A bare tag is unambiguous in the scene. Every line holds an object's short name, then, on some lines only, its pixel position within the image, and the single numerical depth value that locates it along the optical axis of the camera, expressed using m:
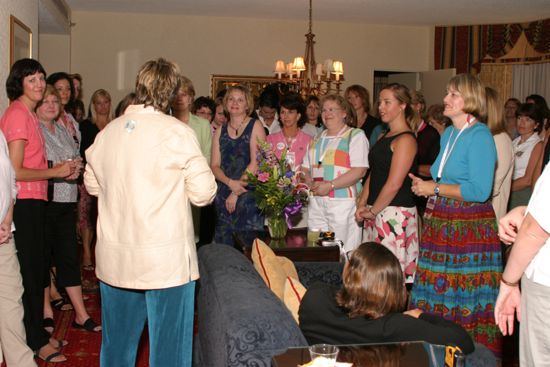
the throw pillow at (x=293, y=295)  2.28
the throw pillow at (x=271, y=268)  2.54
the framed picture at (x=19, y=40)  4.50
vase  3.96
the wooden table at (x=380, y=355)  1.66
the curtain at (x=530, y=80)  9.04
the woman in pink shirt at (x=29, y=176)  3.23
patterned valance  9.03
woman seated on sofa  1.89
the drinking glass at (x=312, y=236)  3.87
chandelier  6.88
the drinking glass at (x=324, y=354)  1.60
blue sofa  1.80
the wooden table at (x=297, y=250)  3.68
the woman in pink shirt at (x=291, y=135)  5.02
